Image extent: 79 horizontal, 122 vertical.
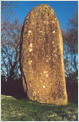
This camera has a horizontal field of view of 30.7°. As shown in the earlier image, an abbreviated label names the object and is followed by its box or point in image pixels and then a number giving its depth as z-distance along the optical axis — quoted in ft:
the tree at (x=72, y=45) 28.17
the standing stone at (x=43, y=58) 14.56
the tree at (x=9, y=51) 25.16
